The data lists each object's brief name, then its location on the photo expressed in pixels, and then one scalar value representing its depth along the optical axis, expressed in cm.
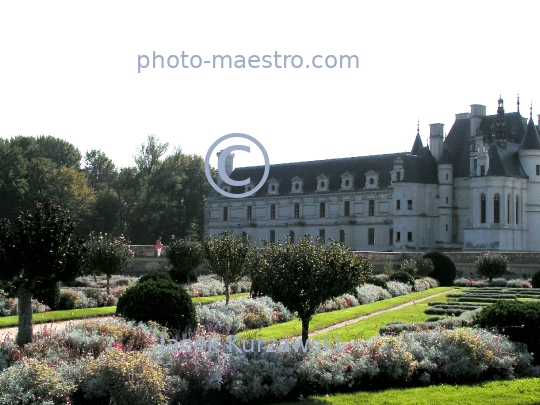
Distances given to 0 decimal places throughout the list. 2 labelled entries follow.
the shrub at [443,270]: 3556
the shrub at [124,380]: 970
